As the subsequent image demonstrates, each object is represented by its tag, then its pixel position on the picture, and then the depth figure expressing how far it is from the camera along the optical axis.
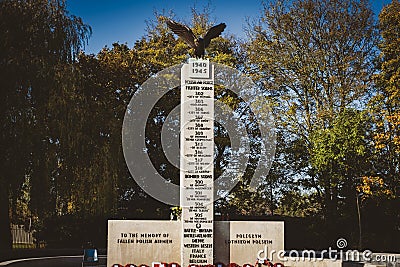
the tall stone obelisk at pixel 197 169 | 13.11
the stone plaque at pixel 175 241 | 13.21
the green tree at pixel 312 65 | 26.20
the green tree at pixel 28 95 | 20.50
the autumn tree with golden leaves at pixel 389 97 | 24.23
